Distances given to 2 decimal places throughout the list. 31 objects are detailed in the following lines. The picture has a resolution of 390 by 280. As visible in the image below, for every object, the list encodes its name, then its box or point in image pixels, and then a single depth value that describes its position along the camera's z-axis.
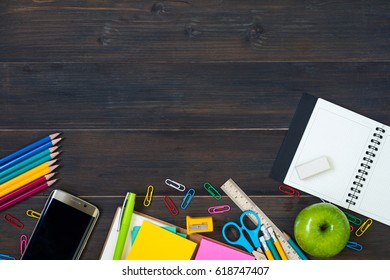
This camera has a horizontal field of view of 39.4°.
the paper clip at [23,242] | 1.39
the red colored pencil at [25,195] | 1.38
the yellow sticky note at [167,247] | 1.36
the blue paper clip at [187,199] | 1.40
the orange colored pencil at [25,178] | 1.38
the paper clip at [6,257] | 1.39
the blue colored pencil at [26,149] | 1.38
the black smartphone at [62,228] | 1.35
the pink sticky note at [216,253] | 1.37
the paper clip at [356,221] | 1.40
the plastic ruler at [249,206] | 1.38
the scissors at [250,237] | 1.38
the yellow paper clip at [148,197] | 1.40
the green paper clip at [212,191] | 1.40
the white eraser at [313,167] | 1.39
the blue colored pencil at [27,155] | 1.38
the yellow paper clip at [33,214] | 1.39
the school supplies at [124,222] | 1.36
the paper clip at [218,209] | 1.40
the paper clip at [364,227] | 1.40
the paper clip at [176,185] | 1.40
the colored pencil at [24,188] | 1.38
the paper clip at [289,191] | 1.40
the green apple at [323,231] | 1.30
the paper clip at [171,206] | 1.40
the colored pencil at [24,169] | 1.38
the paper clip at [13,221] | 1.39
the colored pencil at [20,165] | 1.38
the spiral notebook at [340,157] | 1.40
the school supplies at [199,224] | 1.38
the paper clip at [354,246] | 1.39
